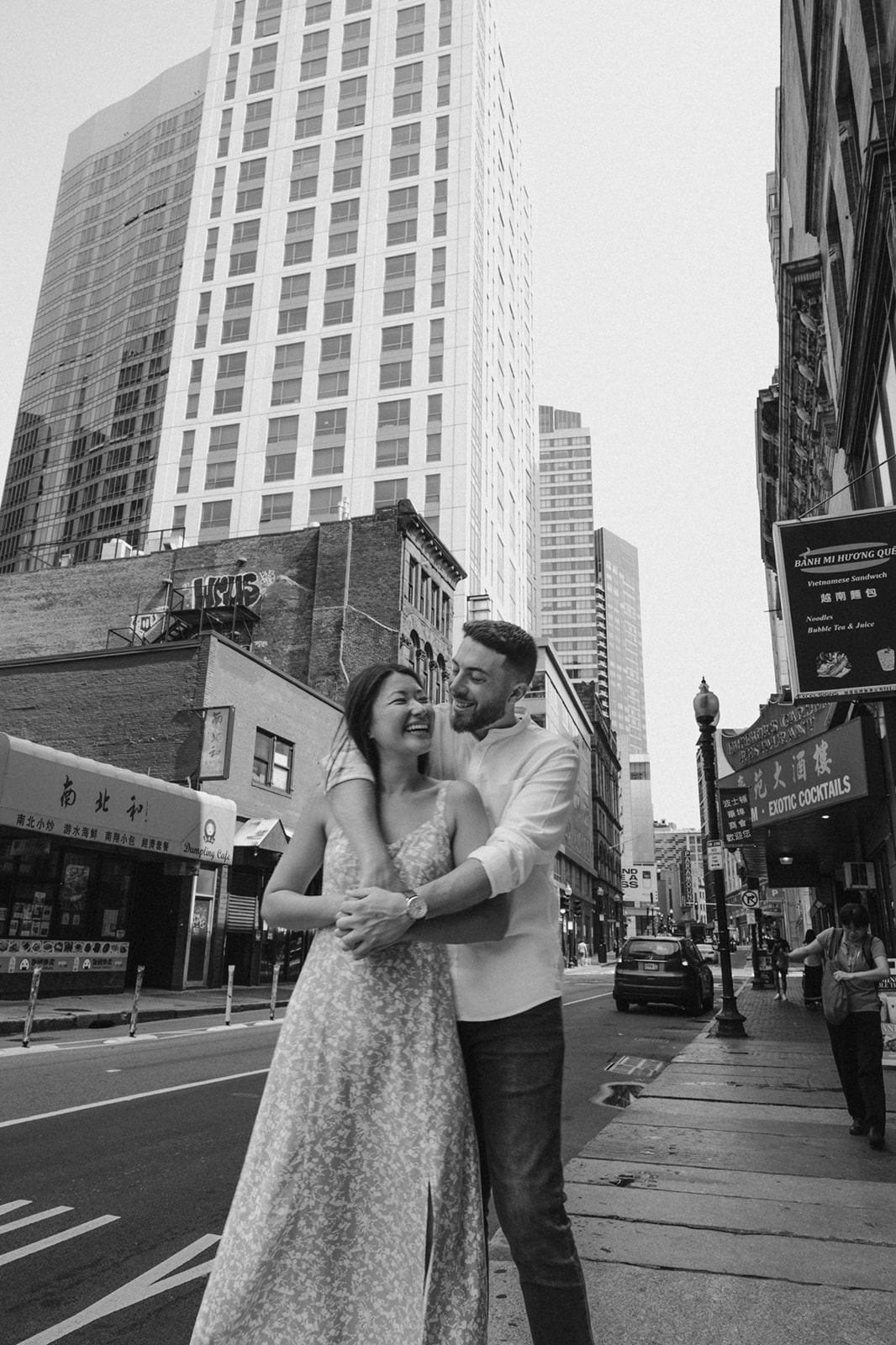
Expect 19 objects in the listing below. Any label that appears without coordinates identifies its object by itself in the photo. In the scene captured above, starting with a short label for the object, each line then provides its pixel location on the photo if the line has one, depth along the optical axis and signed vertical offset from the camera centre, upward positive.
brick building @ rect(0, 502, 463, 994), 22.56 +7.28
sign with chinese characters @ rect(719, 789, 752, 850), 18.14 +2.34
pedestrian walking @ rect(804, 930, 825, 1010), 22.05 -1.10
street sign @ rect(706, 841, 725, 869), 17.95 +1.56
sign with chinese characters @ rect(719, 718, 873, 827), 11.77 +2.24
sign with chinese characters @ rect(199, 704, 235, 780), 24.75 +4.91
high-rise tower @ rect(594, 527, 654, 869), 174.62 +58.73
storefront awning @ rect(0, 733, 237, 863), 17.30 +2.48
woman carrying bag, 6.88 -0.62
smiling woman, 2.21 -0.58
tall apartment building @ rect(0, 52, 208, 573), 88.25 +58.94
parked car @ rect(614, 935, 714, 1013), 19.78 -0.85
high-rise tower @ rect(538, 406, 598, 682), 162.12 +67.37
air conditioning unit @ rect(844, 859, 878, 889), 17.73 +1.25
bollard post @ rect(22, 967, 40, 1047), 12.06 -1.11
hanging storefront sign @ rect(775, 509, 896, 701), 10.05 +3.69
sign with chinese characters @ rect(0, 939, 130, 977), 17.27 -0.62
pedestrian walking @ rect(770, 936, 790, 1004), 24.31 -0.76
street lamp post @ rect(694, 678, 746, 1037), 14.93 +1.18
